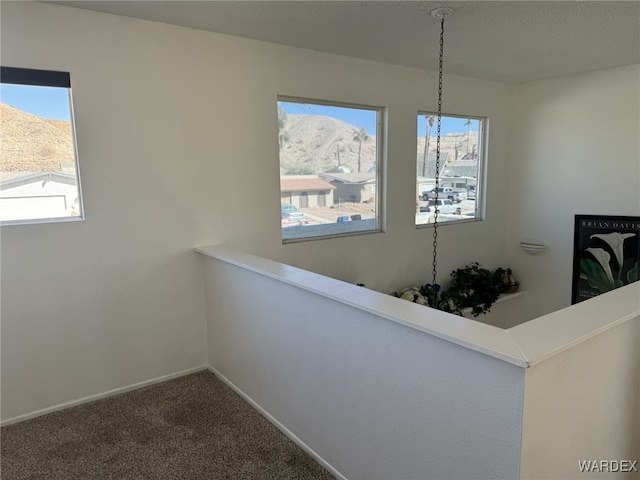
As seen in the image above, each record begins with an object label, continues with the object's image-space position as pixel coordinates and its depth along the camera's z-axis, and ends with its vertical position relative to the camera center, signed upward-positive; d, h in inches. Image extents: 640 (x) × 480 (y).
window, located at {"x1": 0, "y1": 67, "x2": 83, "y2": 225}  90.5 +7.5
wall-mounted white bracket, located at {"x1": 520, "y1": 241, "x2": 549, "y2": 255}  182.7 -29.4
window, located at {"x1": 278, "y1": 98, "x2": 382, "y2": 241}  130.2 +4.0
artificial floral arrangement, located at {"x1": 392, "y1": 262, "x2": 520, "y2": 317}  157.1 -43.3
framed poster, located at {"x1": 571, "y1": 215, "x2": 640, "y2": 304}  160.2 -29.0
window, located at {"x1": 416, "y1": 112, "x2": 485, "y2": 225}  162.1 +4.6
